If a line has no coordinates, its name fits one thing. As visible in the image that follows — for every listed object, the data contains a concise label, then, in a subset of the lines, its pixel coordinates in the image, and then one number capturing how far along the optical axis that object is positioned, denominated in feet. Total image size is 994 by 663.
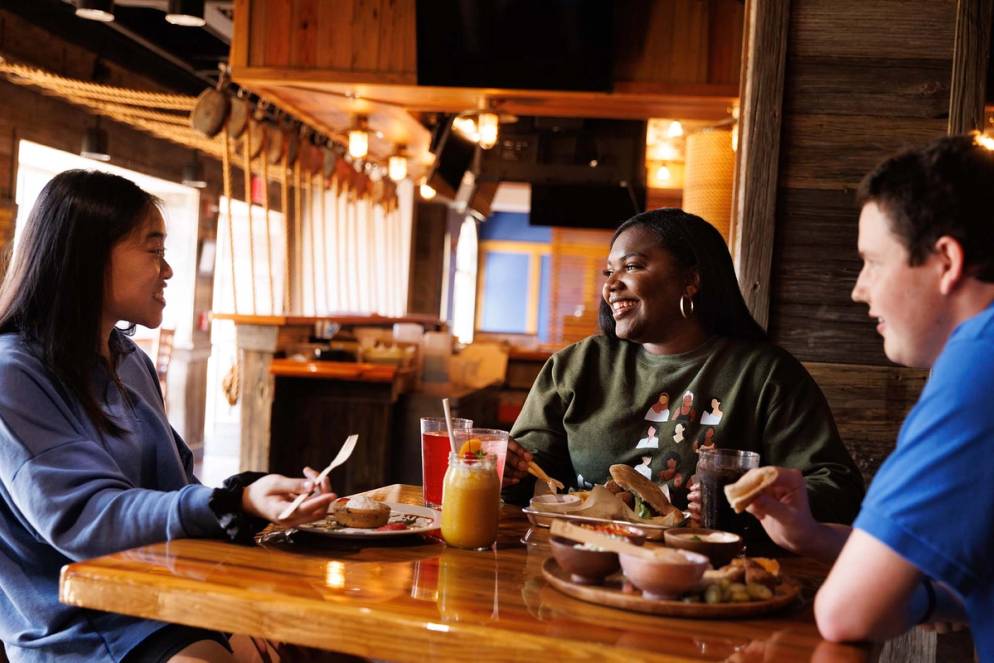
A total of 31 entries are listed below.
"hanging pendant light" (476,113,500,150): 20.48
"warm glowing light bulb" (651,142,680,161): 31.63
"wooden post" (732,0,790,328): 9.32
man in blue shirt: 3.67
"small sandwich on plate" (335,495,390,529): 5.52
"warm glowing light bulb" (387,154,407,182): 28.84
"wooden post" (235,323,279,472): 18.79
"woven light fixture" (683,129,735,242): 15.43
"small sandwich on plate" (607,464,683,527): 5.84
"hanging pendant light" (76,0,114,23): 16.19
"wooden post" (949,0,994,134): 9.05
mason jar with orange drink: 5.42
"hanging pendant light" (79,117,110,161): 23.77
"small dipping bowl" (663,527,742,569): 4.83
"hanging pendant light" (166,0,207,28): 17.22
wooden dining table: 3.89
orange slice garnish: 5.77
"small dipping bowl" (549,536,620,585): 4.50
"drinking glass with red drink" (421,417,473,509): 6.15
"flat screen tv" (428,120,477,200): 26.58
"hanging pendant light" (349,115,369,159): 24.14
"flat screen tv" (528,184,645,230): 33.37
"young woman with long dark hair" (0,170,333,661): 5.19
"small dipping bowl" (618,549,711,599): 4.26
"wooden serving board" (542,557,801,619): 4.23
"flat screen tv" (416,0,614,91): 18.15
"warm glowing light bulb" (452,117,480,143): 21.79
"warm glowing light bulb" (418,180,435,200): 27.31
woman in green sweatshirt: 7.13
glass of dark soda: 5.55
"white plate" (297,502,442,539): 5.29
